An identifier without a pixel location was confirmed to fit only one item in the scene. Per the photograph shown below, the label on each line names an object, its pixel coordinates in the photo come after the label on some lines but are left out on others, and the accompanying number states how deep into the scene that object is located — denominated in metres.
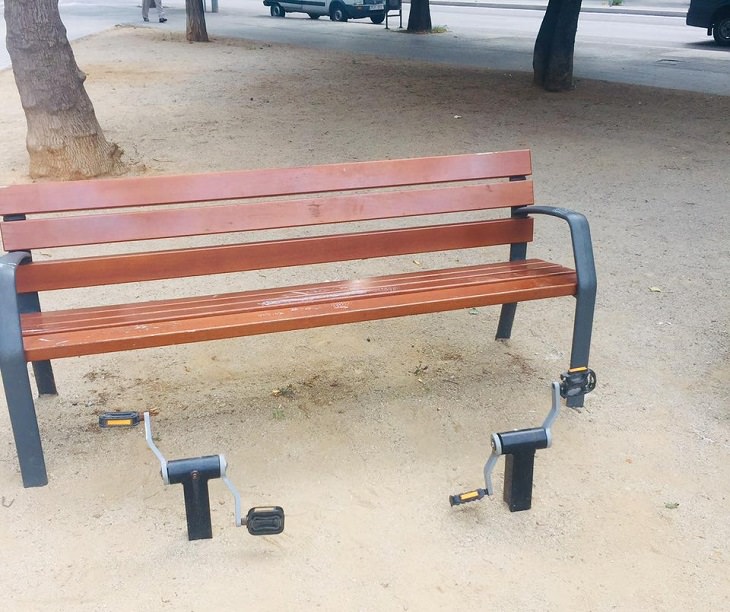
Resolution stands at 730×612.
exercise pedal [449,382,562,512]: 2.66
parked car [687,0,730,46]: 17.55
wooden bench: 2.88
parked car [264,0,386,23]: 23.48
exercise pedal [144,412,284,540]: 2.51
